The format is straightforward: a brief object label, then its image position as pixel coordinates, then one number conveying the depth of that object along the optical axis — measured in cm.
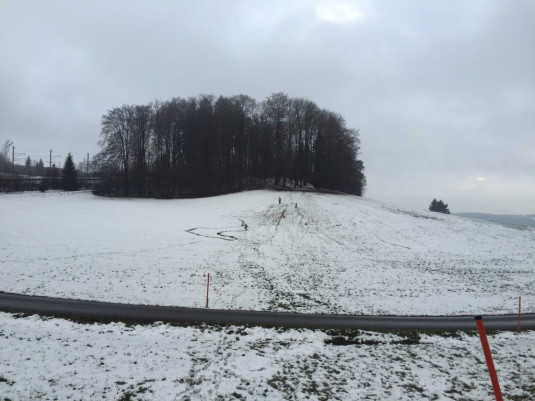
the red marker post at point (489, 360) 431
